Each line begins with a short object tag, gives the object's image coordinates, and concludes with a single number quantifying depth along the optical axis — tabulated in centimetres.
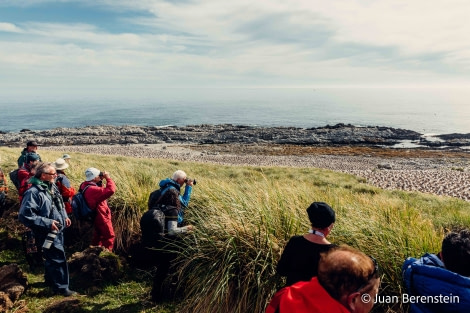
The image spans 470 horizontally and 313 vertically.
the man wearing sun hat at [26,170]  600
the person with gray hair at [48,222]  454
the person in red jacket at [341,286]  187
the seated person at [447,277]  255
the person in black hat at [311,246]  301
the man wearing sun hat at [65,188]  617
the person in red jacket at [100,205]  569
